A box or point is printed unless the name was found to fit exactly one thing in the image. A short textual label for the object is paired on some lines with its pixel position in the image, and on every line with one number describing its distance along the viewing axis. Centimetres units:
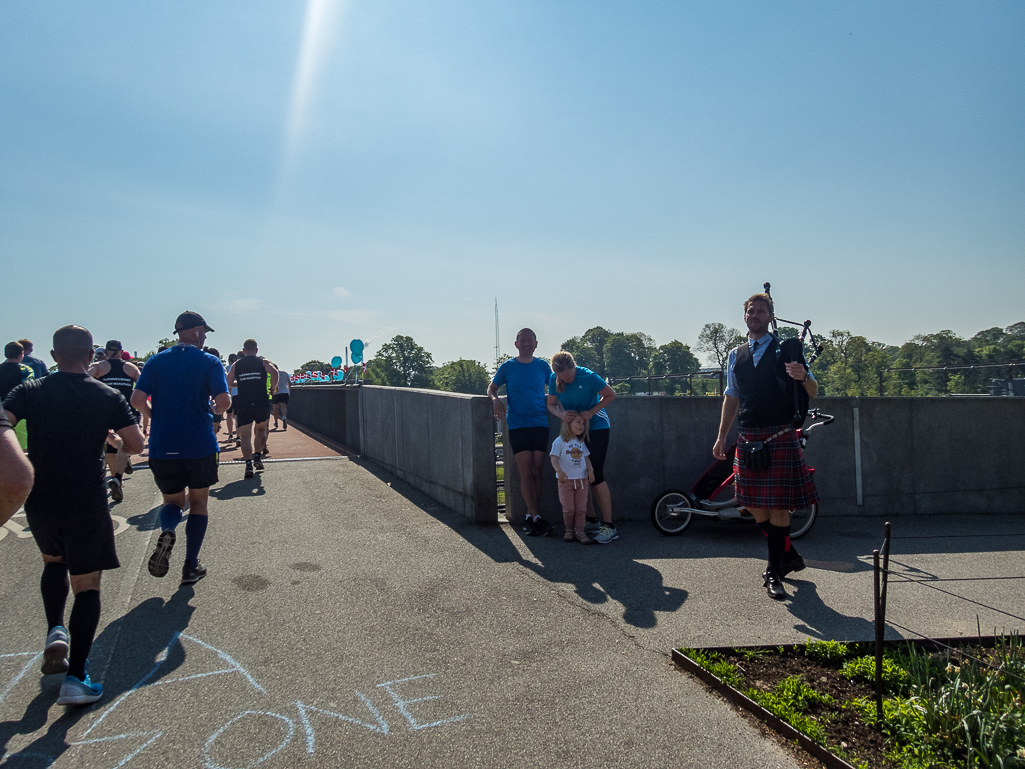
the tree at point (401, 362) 12988
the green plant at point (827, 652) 370
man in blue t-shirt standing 687
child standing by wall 643
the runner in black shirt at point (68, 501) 344
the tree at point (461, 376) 14675
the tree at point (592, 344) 13425
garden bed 271
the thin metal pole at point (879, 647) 299
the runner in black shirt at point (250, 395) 988
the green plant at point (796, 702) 297
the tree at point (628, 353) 14708
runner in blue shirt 505
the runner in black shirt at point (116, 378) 819
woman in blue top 656
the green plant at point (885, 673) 332
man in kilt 491
